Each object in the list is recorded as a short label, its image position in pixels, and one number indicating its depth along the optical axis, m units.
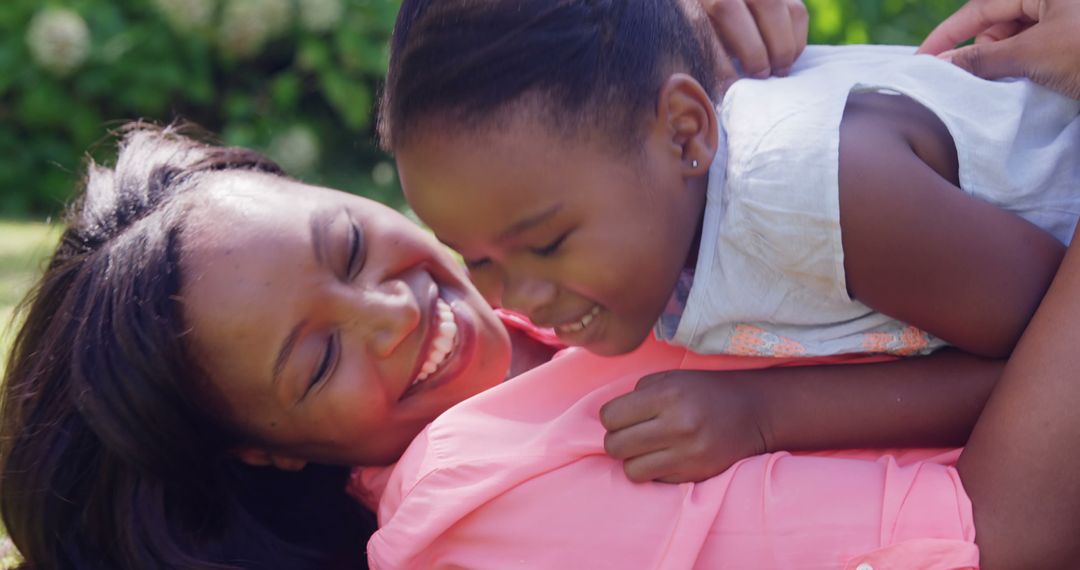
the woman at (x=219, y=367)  2.29
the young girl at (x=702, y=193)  1.82
